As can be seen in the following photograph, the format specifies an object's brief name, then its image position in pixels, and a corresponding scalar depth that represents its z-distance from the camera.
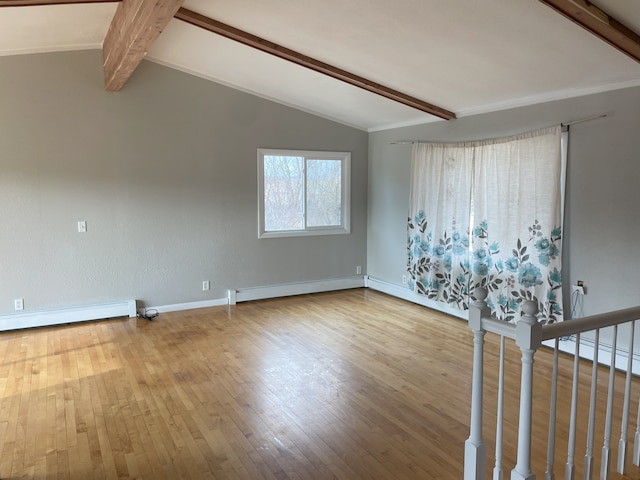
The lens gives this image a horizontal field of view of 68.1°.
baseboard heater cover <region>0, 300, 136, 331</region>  4.93
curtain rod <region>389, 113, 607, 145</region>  3.90
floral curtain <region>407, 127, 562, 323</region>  4.29
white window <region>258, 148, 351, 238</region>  6.22
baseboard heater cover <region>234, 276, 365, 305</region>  6.15
